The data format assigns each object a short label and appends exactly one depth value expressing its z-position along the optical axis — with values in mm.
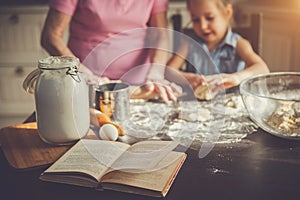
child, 1539
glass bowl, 859
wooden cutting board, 786
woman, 1423
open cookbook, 668
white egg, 892
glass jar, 817
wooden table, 656
